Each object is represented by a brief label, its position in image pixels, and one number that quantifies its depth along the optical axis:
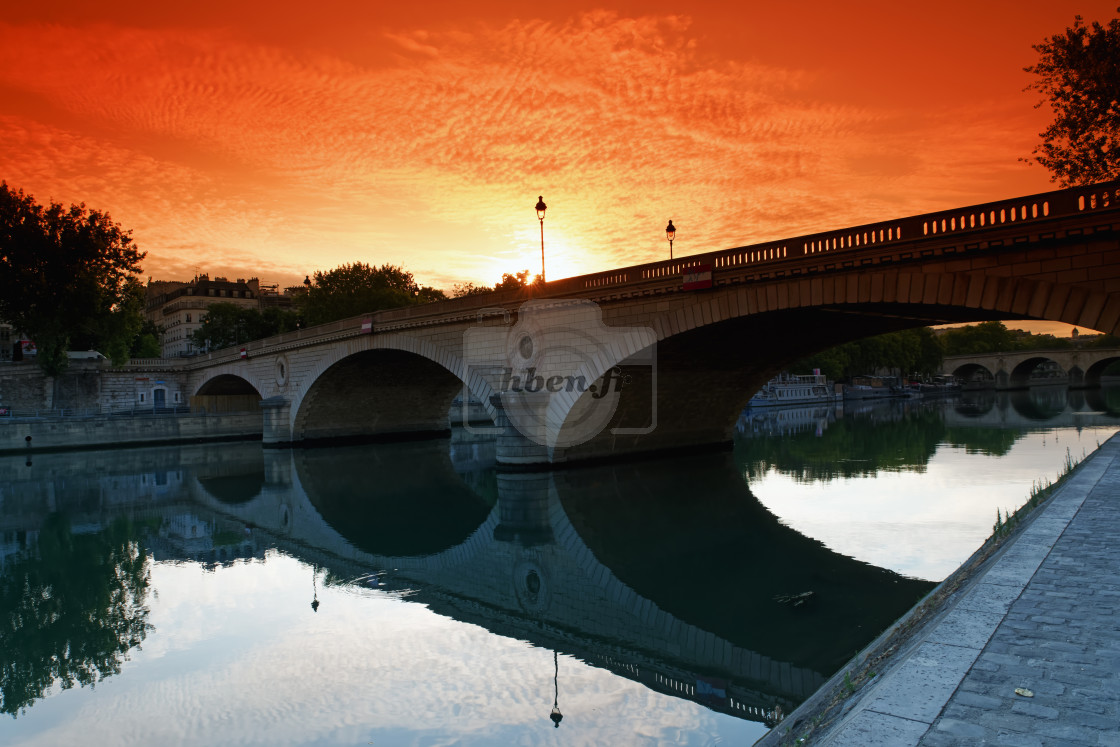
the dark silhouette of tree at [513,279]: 71.54
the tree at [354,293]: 64.12
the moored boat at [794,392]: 75.75
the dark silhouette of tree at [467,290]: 81.78
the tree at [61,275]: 45.00
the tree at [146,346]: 74.88
